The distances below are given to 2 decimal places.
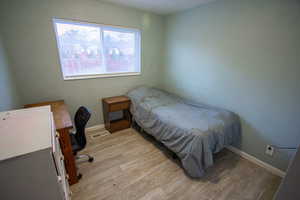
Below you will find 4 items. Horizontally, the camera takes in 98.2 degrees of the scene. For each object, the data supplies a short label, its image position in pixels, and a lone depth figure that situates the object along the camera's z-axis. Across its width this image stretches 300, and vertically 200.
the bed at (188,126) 1.64
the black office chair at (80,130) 1.63
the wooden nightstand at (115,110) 2.58
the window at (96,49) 2.27
